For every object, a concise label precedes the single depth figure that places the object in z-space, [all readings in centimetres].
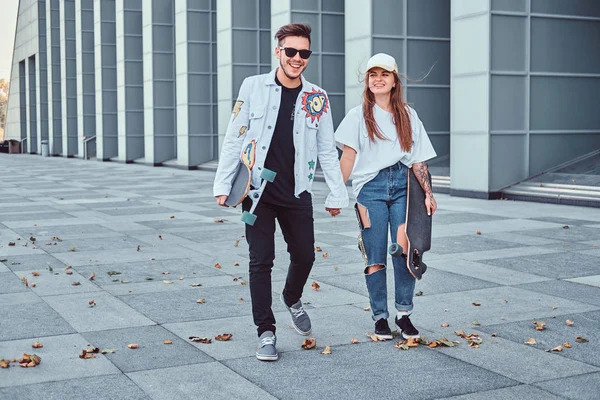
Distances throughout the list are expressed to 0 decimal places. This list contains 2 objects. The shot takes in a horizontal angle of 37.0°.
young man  520
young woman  552
